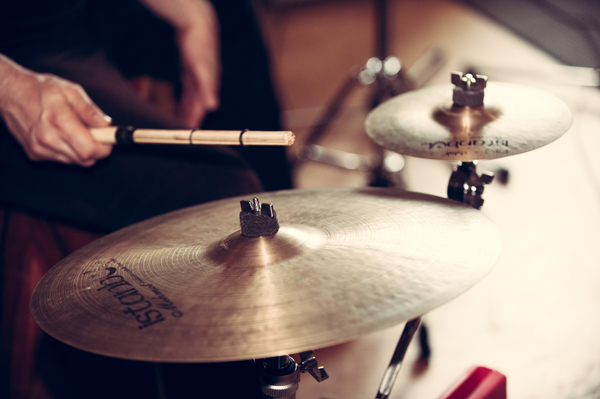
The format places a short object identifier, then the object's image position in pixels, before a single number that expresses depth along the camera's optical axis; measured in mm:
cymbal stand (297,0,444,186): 1857
